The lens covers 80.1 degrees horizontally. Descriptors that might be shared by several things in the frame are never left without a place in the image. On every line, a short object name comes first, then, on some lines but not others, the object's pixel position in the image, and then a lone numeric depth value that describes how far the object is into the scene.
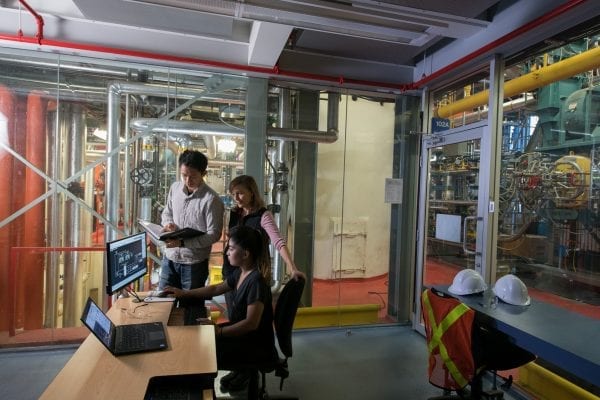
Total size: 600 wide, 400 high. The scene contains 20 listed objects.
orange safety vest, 1.76
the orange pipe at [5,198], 2.98
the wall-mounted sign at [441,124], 3.27
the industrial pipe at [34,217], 3.15
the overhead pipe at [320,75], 2.15
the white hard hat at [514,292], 2.05
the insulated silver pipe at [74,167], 3.24
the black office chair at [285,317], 1.85
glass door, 2.97
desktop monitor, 1.67
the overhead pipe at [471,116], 3.12
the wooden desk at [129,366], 1.11
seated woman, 1.69
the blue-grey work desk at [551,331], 1.38
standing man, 2.24
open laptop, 1.32
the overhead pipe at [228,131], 3.27
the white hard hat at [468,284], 2.19
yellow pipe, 2.69
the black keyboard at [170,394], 1.23
